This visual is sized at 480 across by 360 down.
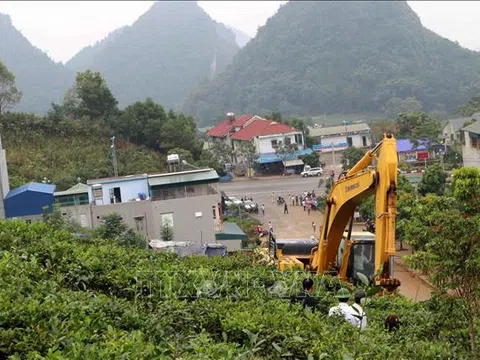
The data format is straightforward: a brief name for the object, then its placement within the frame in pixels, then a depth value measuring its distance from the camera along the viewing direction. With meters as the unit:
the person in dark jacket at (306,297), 6.71
